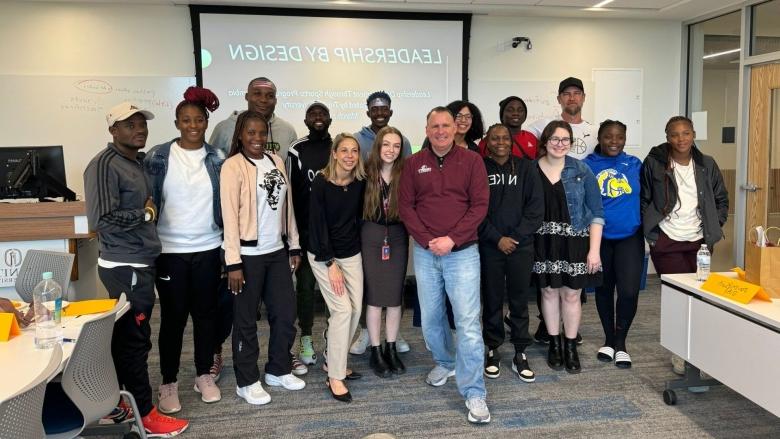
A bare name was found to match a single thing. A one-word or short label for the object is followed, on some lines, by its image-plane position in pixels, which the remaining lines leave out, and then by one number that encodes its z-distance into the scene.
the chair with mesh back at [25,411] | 1.37
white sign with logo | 3.93
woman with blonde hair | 3.04
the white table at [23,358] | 1.77
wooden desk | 3.86
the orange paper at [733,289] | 2.56
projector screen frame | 5.39
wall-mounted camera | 5.96
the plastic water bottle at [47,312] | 2.12
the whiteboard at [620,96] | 6.18
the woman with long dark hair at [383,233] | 3.09
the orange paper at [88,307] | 2.48
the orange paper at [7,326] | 2.15
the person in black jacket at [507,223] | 3.19
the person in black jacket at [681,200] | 3.36
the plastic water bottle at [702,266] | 2.99
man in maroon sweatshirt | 2.88
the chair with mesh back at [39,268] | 2.89
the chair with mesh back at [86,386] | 1.96
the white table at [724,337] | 2.35
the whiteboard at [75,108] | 5.24
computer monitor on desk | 3.86
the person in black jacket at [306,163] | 3.46
